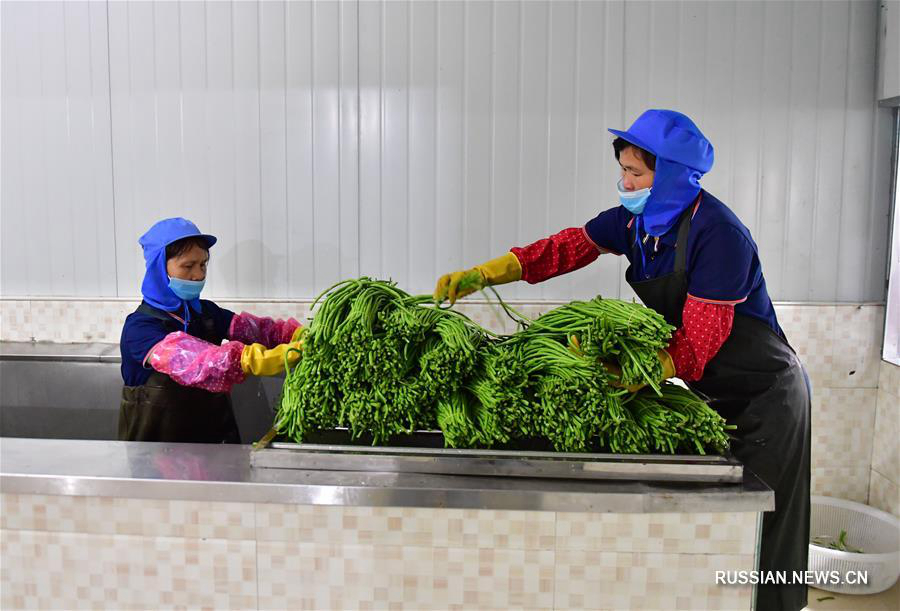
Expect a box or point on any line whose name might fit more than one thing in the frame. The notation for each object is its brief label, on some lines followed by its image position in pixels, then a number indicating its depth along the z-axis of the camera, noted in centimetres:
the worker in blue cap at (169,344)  213
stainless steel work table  143
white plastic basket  292
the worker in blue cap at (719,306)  187
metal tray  149
